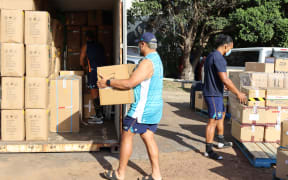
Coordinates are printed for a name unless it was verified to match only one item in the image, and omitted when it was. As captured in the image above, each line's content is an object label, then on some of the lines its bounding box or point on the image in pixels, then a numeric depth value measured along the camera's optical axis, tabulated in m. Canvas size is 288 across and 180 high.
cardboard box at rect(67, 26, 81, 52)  8.07
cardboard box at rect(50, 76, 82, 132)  6.10
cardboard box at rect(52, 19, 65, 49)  6.46
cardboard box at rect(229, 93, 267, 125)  5.57
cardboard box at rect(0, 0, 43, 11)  5.20
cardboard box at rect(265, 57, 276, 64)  8.57
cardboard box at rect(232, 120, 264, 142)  5.60
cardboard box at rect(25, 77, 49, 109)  5.24
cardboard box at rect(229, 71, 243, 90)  7.39
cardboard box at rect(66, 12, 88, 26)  8.02
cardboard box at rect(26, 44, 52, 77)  5.21
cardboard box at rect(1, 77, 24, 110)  5.18
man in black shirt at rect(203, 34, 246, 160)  5.20
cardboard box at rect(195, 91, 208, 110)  9.26
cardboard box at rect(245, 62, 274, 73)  8.29
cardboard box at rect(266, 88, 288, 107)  5.67
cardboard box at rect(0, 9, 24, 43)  5.11
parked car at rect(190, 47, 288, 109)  9.56
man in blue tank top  3.81
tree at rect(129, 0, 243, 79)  16.52
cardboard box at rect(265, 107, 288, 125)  5.62
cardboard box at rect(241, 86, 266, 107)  5.62
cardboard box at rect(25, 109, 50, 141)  5.28
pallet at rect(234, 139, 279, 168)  4.88
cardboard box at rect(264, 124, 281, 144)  5.62
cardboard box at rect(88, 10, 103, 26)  7.92
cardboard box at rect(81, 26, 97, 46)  8.04
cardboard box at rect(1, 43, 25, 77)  5.12
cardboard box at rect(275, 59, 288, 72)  8.37
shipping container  5.20
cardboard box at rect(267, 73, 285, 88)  6.61
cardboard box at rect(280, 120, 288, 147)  4.04
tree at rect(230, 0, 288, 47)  15.43
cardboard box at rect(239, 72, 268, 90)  6.65
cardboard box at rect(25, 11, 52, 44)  5.18
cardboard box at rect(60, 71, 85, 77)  7.27
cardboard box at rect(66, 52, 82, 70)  8.15
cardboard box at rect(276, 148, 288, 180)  3.89
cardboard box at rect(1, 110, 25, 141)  5.23
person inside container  7.02
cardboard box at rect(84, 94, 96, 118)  7.41
